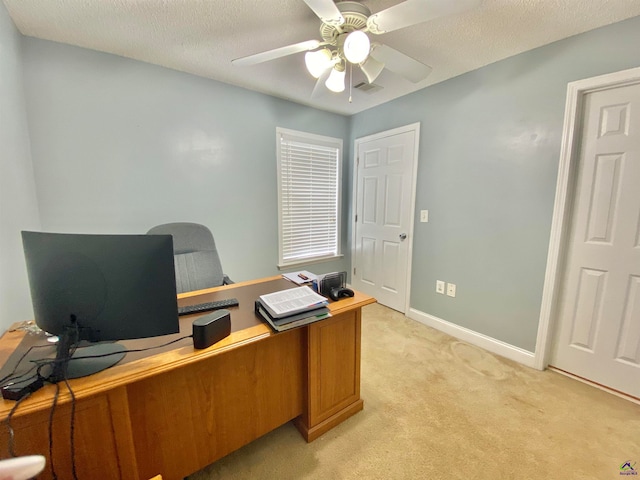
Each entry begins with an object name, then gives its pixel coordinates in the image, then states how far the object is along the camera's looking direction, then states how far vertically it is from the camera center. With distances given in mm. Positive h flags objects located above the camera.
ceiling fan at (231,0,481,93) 1103 +830
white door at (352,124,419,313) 2809 -78
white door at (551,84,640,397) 1657 -264
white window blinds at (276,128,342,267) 2994 +102
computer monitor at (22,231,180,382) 801 -266
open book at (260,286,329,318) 1146 -453
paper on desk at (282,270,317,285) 1636 -468
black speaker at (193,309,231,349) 968 -473
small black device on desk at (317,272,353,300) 1442 -453
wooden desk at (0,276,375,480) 819 -801
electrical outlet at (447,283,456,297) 2516 -792
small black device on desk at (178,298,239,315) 1293 -518
